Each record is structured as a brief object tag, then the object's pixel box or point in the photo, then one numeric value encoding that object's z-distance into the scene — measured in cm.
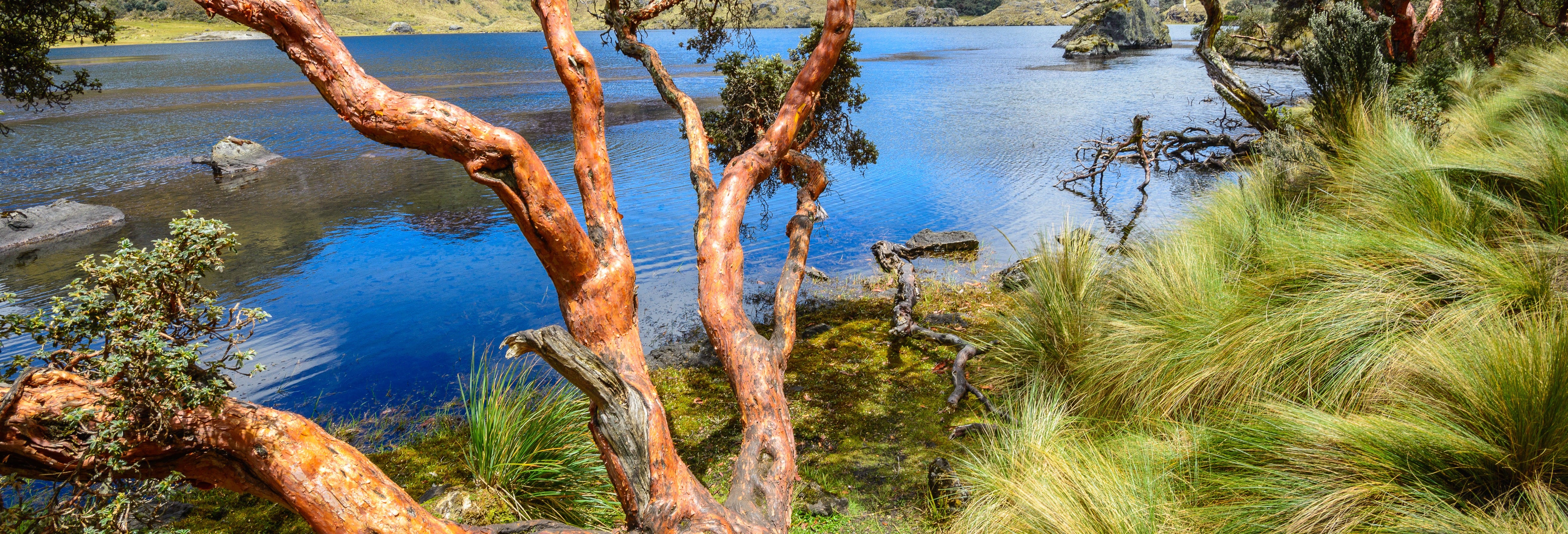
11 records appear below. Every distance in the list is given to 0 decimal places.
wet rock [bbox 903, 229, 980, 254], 1072
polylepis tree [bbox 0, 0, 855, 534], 247
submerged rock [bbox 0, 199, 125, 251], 1199
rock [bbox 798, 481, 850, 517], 457
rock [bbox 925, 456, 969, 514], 414
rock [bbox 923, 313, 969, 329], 774
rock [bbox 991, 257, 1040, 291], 788
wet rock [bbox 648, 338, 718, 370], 754
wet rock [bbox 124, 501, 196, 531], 396
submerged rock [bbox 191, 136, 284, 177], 1744
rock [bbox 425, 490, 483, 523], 451
